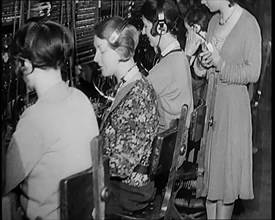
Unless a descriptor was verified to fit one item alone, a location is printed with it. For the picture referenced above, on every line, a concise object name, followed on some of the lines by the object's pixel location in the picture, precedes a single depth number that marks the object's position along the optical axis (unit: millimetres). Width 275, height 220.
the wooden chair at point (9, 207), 1641
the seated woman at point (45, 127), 1784
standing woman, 2461
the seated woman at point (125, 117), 2037
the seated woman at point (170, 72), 2365
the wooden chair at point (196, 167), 2403
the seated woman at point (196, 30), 2514
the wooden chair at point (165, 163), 2061
